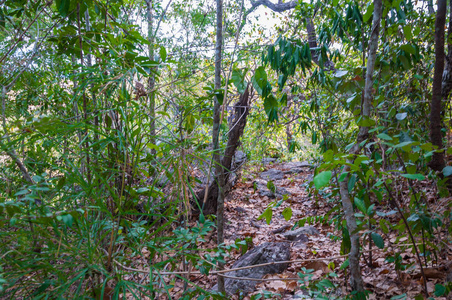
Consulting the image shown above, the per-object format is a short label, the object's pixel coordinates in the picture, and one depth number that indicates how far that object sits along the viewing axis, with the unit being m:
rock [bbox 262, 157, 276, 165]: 7.19
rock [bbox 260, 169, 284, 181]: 5.87
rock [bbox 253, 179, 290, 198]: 4.53
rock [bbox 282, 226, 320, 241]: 3.00
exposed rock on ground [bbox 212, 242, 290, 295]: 2.15
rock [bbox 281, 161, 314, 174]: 6.32
